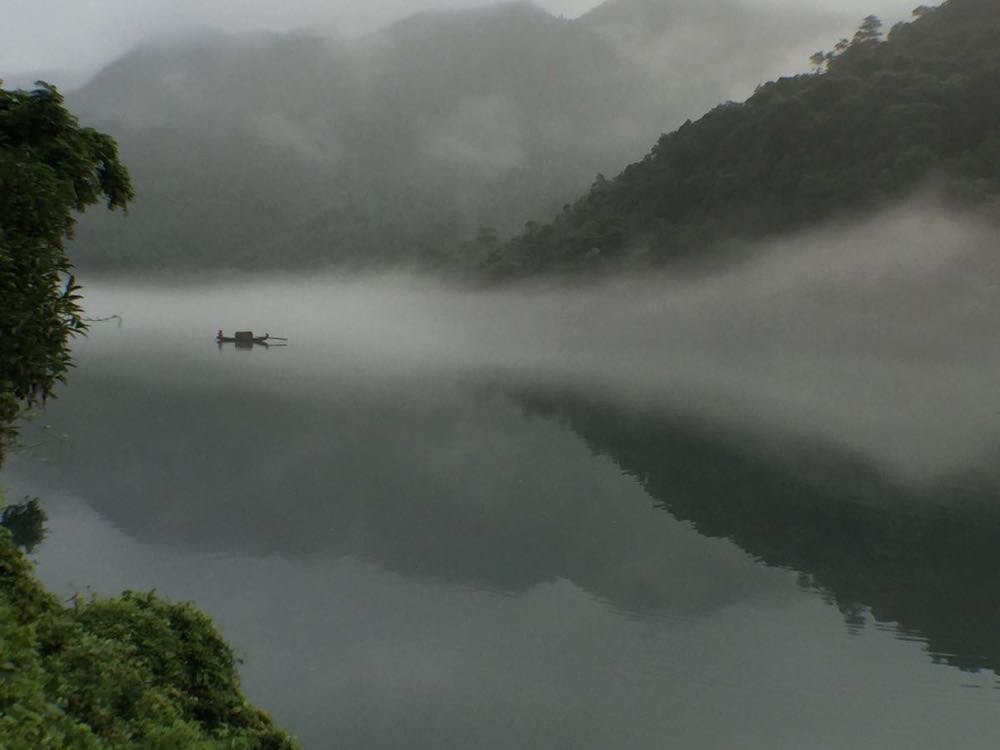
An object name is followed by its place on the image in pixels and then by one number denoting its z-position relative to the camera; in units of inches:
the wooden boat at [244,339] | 2737.5
